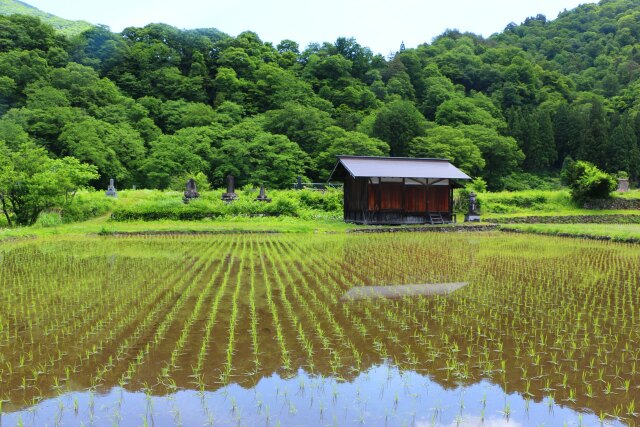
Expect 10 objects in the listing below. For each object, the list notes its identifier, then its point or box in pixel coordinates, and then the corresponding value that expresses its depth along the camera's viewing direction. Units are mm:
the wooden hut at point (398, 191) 21016
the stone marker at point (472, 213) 22438
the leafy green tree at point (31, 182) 17219
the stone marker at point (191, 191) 23250
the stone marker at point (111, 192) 23969
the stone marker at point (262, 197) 24125
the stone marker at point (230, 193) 23703
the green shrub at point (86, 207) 20359
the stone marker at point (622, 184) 30828
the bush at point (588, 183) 26500
